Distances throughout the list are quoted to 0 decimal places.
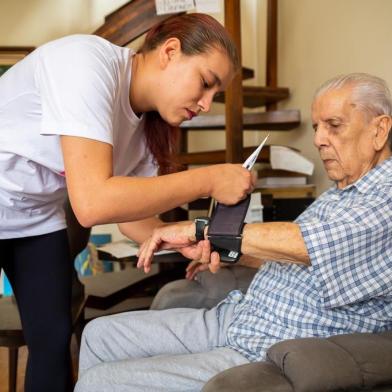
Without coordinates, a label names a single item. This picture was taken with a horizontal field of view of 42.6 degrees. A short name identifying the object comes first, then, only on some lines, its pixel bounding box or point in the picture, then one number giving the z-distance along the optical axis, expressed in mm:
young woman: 979
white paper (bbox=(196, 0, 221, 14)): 2307
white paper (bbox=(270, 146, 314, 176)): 2713
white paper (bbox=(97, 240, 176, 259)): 2133
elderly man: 1104
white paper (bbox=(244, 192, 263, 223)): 2279
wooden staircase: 2684
